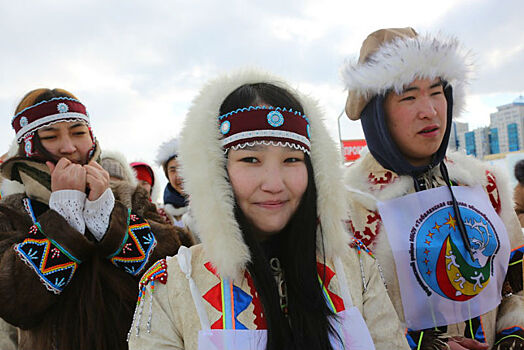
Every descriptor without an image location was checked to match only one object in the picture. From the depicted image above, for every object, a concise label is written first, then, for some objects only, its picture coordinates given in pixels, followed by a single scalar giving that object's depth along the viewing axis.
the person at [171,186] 4.70
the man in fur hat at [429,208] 1.70
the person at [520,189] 4.46
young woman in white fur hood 1.18
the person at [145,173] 4.80
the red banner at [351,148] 12.77
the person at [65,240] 1.54
